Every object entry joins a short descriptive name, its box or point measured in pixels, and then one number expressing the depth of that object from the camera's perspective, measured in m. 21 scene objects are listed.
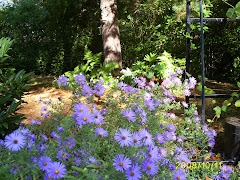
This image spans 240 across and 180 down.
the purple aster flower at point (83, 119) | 1.16
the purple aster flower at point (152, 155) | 1.12
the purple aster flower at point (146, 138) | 1.25
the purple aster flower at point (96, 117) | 1.26
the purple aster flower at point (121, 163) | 0.98
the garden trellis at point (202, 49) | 2.16
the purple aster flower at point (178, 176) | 1.17
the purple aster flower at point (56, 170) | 0.96
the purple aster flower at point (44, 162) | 1.01
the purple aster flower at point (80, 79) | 1.50
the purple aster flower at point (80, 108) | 1.23
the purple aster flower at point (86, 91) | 1.44
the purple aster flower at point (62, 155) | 1.17
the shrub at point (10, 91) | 2.11
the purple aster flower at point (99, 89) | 1.58
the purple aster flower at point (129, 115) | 1.38
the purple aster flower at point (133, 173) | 0.97
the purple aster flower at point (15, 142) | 1.02
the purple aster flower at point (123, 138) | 1.09
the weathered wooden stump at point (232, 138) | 2.38
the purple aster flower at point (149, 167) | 1.05
